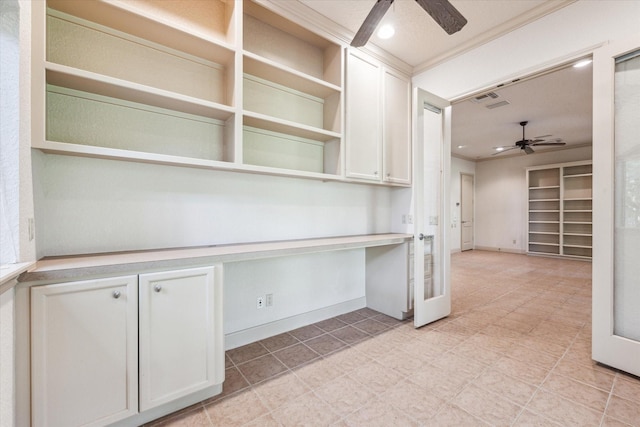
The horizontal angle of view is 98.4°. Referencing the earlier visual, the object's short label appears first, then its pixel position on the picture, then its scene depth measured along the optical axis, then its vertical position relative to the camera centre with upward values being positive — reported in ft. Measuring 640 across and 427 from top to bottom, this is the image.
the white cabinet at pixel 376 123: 8.64 +3.01
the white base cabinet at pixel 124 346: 4.11 -2.26
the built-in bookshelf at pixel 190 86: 5.34 +3.05
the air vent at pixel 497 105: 13.97 +5.58
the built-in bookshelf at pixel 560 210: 21.84 +0.20
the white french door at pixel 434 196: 9.27 +0.58
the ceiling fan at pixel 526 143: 18.03 +4.54
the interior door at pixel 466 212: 26.40 +0.01
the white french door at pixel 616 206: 6.39 +0.16
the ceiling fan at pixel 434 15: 5.43 +4.07
